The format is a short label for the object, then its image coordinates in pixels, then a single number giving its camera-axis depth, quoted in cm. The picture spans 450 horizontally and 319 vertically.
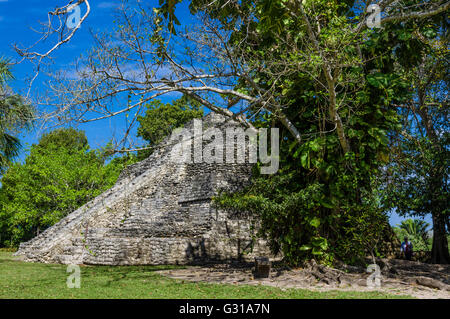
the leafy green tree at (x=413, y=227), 1892
